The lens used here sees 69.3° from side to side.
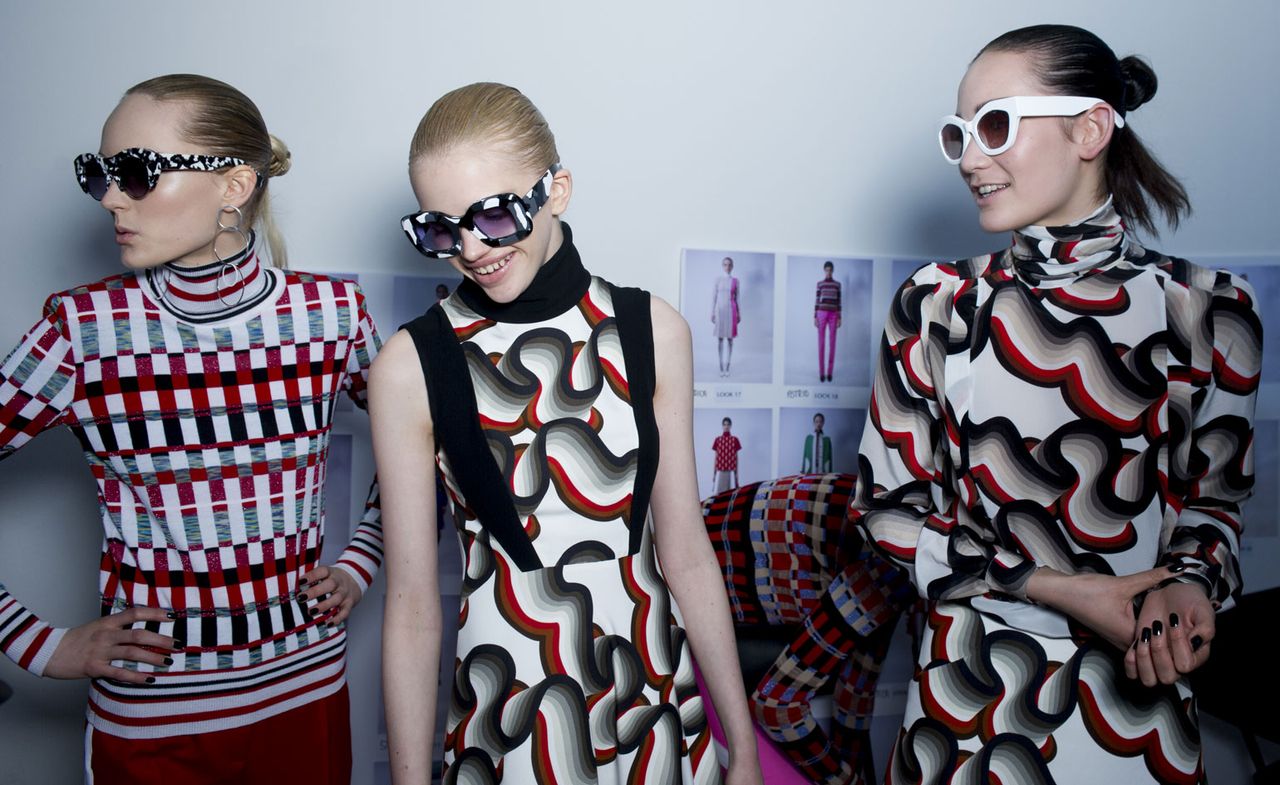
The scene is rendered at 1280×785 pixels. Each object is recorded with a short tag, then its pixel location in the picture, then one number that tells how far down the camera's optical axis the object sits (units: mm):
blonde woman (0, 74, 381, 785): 1531
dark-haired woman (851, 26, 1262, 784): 1335
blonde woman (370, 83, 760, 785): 1293
